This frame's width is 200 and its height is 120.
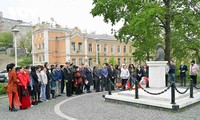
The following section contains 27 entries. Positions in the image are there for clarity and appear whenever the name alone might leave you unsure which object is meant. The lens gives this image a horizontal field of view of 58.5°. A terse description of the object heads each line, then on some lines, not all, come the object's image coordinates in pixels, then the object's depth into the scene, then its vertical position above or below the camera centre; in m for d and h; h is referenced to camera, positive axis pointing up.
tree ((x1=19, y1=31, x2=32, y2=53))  53.28 +5.18
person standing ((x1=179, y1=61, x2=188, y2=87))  12.69 -1.04
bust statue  8.94 +0.23
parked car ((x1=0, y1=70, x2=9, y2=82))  19.46 -1.93
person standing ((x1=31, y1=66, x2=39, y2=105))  8.09 -1.14
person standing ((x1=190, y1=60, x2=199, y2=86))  11.91 -0.77
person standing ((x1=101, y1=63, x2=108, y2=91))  11.44 -0.97
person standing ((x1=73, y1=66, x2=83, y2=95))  10.22 -1.15
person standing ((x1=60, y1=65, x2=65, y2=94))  9.85 -1.16
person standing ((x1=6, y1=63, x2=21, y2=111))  7.18 -1.16
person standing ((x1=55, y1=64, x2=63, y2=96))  9.53 -1.07
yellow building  37.26 +2.82
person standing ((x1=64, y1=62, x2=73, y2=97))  9.77 -1.05
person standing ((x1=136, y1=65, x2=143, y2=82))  11.85 -0.95
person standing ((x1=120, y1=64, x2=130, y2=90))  11.29 -0.96
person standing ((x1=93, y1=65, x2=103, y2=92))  11.20 -1.09
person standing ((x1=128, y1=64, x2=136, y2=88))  11.57 -0.91
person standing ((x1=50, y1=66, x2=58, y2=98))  9.20 -1.07
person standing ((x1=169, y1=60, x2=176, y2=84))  12.26 -0.79
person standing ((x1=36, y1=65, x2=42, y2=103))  8.36 -0.81
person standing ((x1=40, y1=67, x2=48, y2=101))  8.48 -1.03
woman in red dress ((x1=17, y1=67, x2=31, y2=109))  7.43 -1.24
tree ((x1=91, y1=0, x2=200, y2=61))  12.03 +3.18
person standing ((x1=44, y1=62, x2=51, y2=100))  8.95 -1.20
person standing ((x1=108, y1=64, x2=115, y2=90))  11.66 -0.99
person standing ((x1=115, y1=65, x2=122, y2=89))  11.90 -1.35
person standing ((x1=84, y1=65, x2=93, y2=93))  10.98 -1.17
